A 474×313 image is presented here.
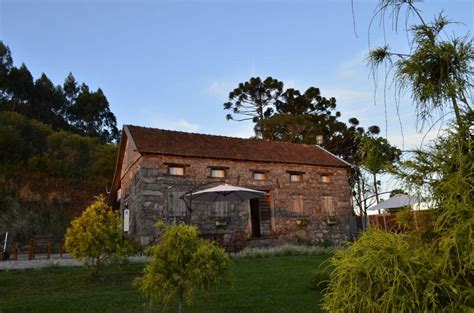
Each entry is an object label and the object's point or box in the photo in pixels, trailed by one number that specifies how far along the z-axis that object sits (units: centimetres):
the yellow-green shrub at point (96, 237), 837
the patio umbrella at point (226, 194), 1325
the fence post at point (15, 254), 1277
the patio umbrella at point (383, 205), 1538
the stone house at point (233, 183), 1634
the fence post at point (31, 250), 1261
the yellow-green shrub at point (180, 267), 484
